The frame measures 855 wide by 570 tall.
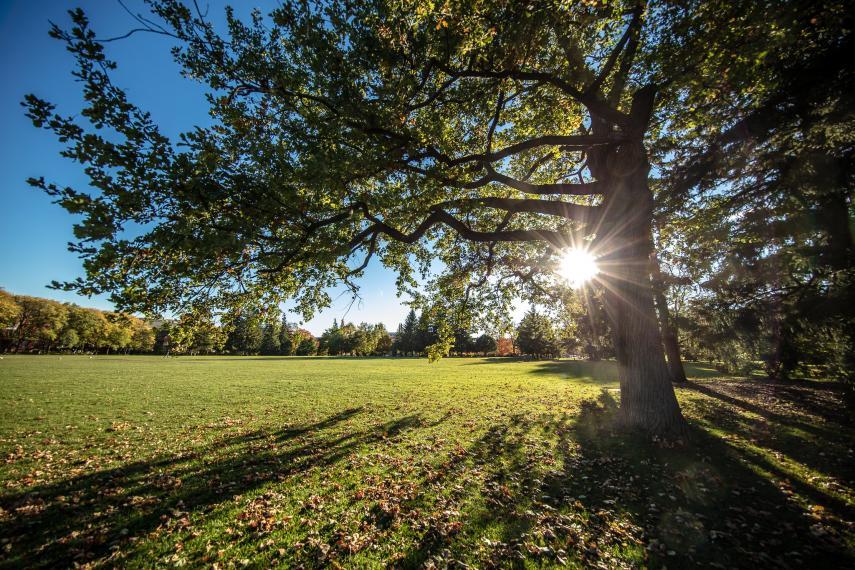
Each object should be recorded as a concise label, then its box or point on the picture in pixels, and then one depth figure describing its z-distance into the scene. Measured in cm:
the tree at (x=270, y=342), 9338
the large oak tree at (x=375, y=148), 552
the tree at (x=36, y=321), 7375
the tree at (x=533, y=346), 6788
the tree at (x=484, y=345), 8848
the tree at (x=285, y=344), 9456
